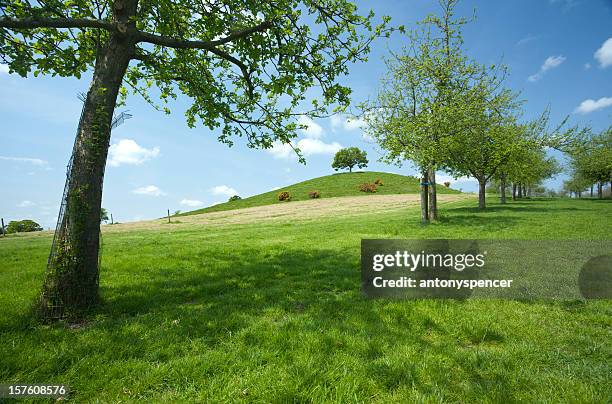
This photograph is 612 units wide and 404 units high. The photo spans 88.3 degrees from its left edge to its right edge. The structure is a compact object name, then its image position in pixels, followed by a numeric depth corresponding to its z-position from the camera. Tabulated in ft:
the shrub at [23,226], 173.70
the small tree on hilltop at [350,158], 355.97
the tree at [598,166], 172.04
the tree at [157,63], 22.41
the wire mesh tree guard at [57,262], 21.34
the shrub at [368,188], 244.63
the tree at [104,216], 239.46
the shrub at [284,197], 234.07
